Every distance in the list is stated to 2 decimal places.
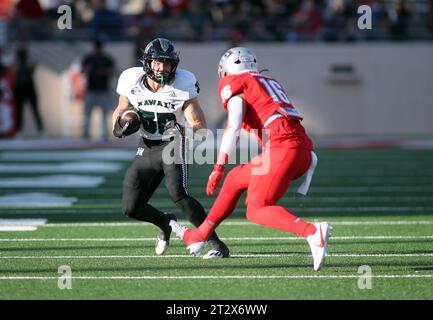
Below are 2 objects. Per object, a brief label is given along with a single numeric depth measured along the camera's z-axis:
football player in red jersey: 13.02
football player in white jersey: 14.45
